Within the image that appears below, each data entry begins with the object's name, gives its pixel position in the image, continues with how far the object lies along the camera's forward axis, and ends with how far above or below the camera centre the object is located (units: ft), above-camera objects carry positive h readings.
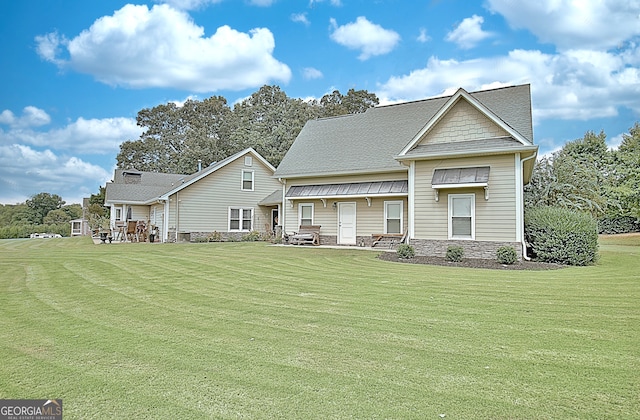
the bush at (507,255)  40.93 -2.99
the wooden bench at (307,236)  65.87 -1.86
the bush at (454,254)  43.16 -3.04
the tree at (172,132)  156.27 +36.08
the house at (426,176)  44.88 +6.45
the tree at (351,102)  148.15 +45.55
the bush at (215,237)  79.89 -2.53
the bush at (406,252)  45.01 -2.98
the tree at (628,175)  90.12 +12.53
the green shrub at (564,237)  40.75 -1.15
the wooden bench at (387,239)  58.18 -2.09
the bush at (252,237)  81.82 -2.56
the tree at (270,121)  129.80 +35.60
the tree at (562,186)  65.10 +6.40
